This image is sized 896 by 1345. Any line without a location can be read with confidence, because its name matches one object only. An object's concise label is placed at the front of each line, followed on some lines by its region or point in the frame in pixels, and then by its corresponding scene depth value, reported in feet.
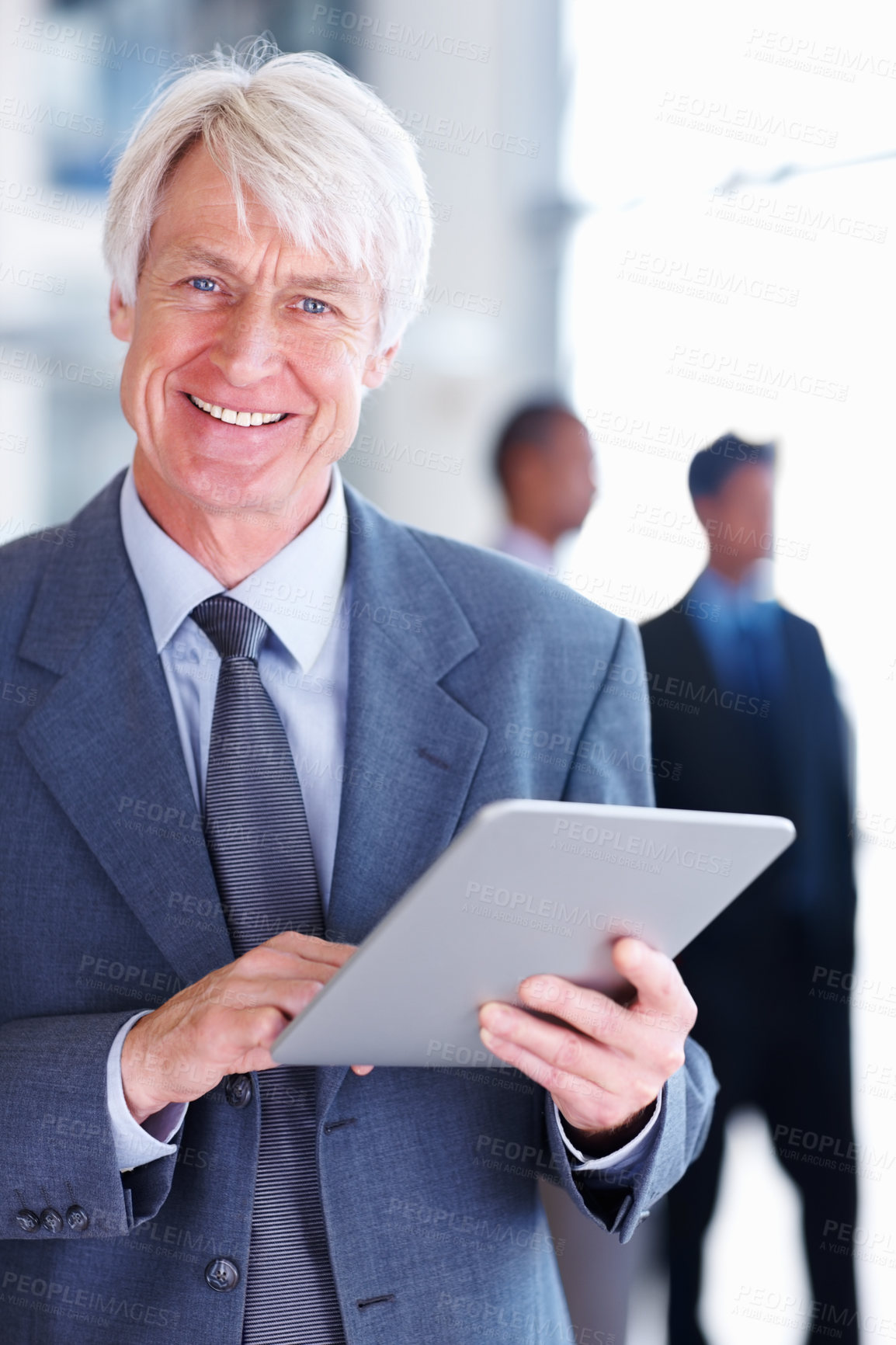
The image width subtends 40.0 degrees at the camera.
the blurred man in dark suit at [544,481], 11.07
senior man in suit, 3.88
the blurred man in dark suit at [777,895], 7.55
